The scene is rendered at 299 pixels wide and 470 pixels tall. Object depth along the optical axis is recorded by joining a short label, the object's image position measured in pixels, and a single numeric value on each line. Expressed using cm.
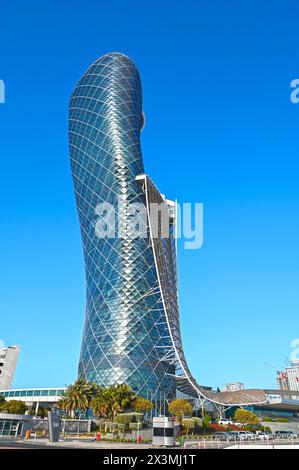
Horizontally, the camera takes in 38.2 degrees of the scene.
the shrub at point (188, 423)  5728
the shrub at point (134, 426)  5013
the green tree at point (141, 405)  6103
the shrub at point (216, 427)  6436
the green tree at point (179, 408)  6291
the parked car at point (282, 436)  5272
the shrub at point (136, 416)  5169
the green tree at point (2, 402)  6787
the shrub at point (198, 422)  5919
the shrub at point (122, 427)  4972
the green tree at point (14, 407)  6738
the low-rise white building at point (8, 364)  11612
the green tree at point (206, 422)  6209
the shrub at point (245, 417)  6844
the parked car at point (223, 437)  4403
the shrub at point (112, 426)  5214
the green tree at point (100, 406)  5628
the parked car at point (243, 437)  4459
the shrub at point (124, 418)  5078
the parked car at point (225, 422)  7425
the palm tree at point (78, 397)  6087
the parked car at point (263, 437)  4694
